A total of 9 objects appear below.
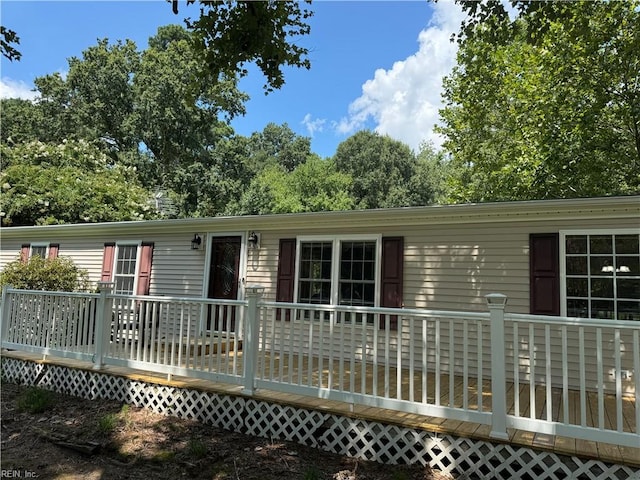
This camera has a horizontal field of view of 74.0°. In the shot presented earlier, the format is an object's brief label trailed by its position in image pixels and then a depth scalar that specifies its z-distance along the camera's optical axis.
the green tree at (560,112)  9.62
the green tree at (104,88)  20.84
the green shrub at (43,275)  8.30
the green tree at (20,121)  21.53
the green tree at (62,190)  14.23
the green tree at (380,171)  27.02
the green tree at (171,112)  20.25
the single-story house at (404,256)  5.07
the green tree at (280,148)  35.22
